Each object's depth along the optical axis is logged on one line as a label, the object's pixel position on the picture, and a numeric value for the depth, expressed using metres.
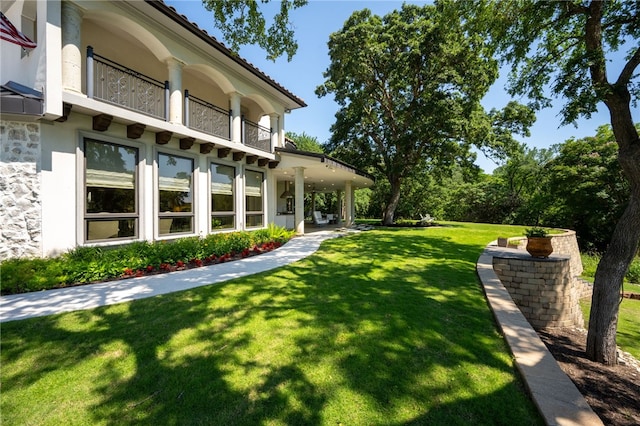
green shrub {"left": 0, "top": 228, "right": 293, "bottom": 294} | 5.05
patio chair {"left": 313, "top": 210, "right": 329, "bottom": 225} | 20.09
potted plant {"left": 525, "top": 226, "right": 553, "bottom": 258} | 6.39
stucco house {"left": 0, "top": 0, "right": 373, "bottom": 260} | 5.81
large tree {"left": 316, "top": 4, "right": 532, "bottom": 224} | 15.57
